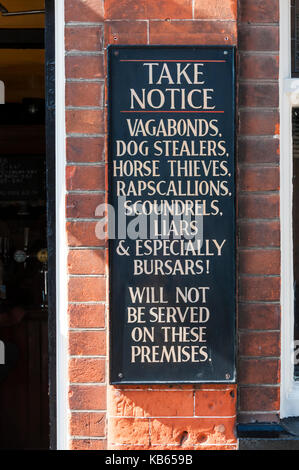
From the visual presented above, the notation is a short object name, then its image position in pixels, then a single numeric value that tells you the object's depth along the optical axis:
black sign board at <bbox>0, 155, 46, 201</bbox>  4.77
